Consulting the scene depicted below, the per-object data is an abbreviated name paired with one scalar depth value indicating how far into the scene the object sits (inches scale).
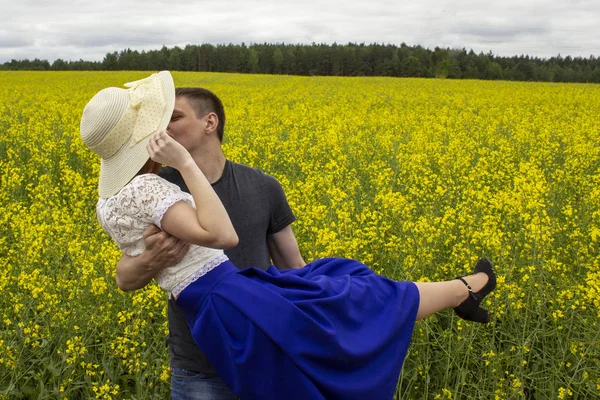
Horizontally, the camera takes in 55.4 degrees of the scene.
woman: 66.2
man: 80.4
